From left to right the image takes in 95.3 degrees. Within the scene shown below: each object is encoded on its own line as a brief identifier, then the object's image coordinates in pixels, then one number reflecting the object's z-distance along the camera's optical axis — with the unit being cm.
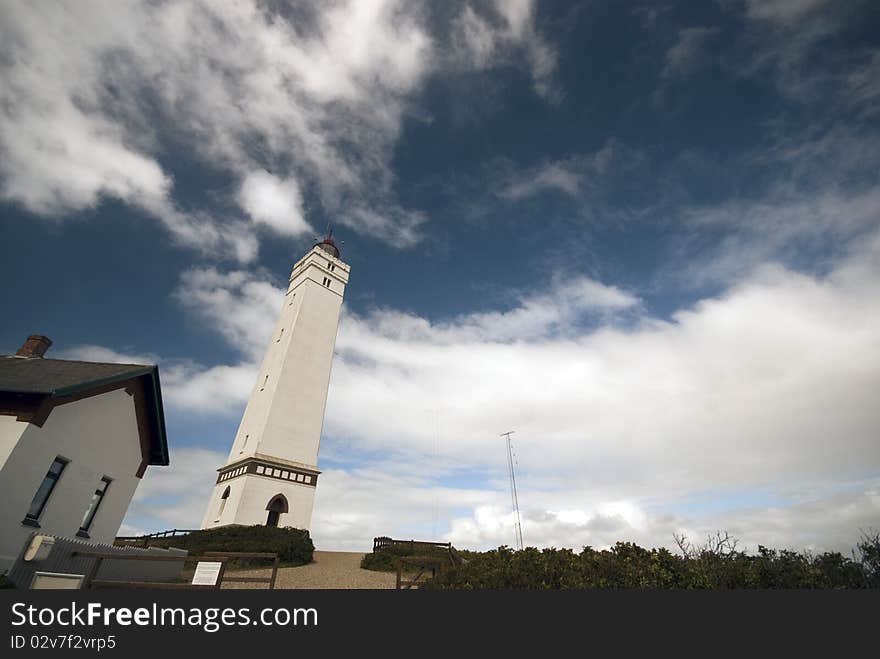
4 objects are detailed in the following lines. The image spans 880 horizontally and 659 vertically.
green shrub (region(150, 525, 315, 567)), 1944
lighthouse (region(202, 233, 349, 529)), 2519
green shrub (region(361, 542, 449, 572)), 1947
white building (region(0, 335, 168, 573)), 1232
